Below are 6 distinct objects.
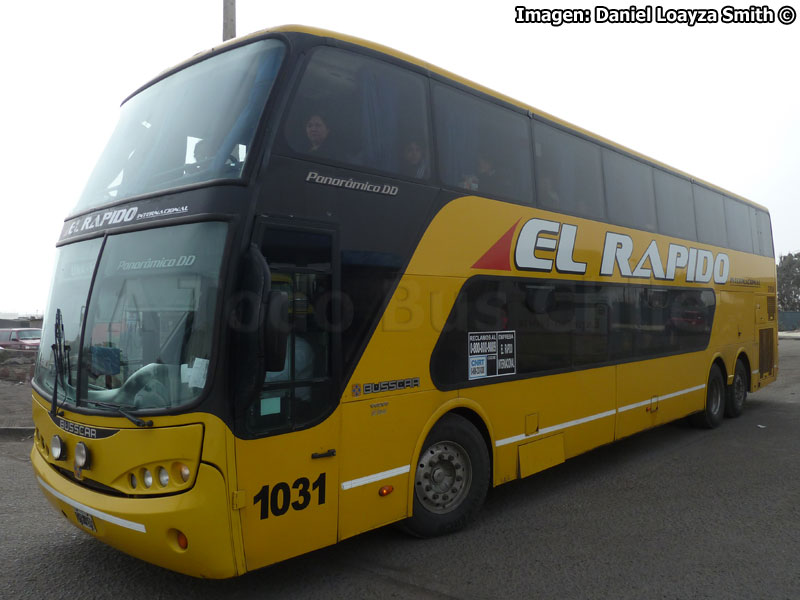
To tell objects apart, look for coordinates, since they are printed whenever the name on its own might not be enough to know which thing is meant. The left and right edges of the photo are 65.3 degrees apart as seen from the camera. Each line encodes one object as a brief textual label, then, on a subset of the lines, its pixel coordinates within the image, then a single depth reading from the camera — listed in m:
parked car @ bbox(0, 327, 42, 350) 22.41
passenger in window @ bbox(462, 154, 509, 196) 5.61
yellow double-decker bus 3.71
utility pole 10.24
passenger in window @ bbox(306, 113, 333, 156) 4.29
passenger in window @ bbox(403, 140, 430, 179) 5.01
